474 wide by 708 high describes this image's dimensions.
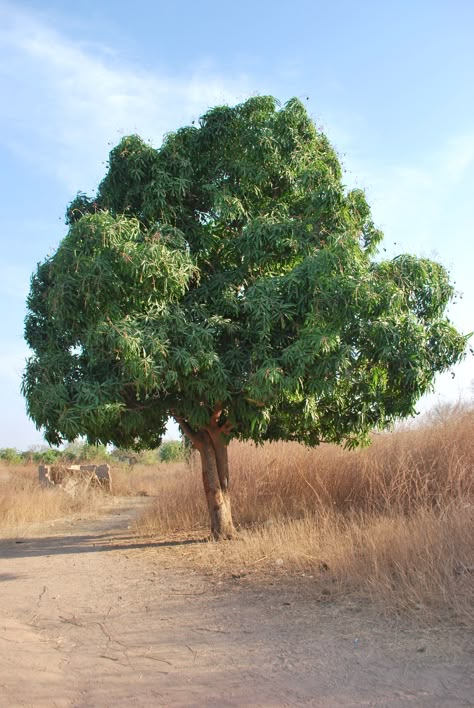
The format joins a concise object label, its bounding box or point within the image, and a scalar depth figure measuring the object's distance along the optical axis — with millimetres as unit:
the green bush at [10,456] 36219
